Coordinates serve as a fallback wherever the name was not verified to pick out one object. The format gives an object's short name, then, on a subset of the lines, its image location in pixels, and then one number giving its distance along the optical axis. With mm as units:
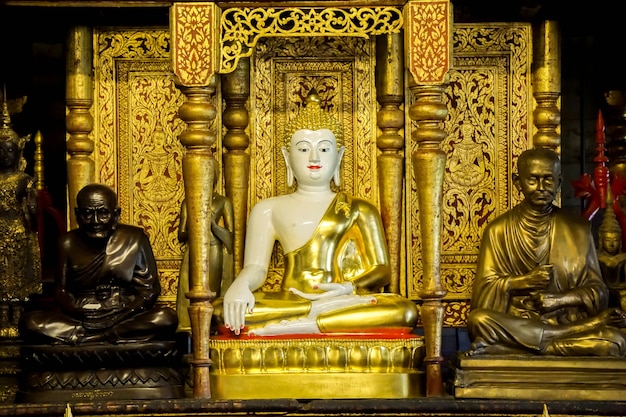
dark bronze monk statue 9953
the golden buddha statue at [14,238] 10750
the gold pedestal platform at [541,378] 9648
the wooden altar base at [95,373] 9828
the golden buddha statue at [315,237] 10211
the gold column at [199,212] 9734
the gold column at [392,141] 10844
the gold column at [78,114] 10867
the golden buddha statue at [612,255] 10508
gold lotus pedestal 9828
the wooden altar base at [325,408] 9531
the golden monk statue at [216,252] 10555
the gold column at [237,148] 10875
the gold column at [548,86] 10867
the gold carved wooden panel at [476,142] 10977
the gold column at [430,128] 9773
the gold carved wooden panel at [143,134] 11000
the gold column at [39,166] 11148
